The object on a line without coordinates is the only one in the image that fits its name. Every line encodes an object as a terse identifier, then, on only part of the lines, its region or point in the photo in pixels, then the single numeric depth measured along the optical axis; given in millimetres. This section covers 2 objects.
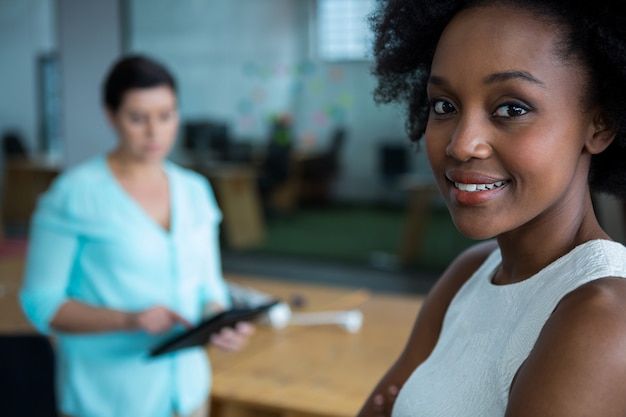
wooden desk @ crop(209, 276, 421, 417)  2238
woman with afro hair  885
